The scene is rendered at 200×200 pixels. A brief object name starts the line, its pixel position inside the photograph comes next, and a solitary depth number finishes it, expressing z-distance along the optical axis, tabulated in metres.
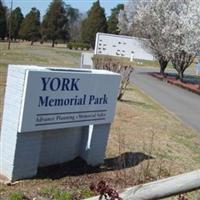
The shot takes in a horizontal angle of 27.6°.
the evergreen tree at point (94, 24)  63.18
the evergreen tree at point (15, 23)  70.52
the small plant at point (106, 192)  2.35
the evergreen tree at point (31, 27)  66.43
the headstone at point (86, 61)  18.48
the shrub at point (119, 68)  14.38
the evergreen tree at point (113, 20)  67.49
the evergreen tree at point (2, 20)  62.91
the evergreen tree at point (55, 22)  64.89
